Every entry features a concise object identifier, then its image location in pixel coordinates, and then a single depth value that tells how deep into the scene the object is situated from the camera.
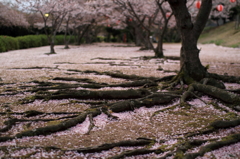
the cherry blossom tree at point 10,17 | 34.69
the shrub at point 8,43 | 25.88
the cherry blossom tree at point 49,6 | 20.31
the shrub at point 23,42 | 32.23
